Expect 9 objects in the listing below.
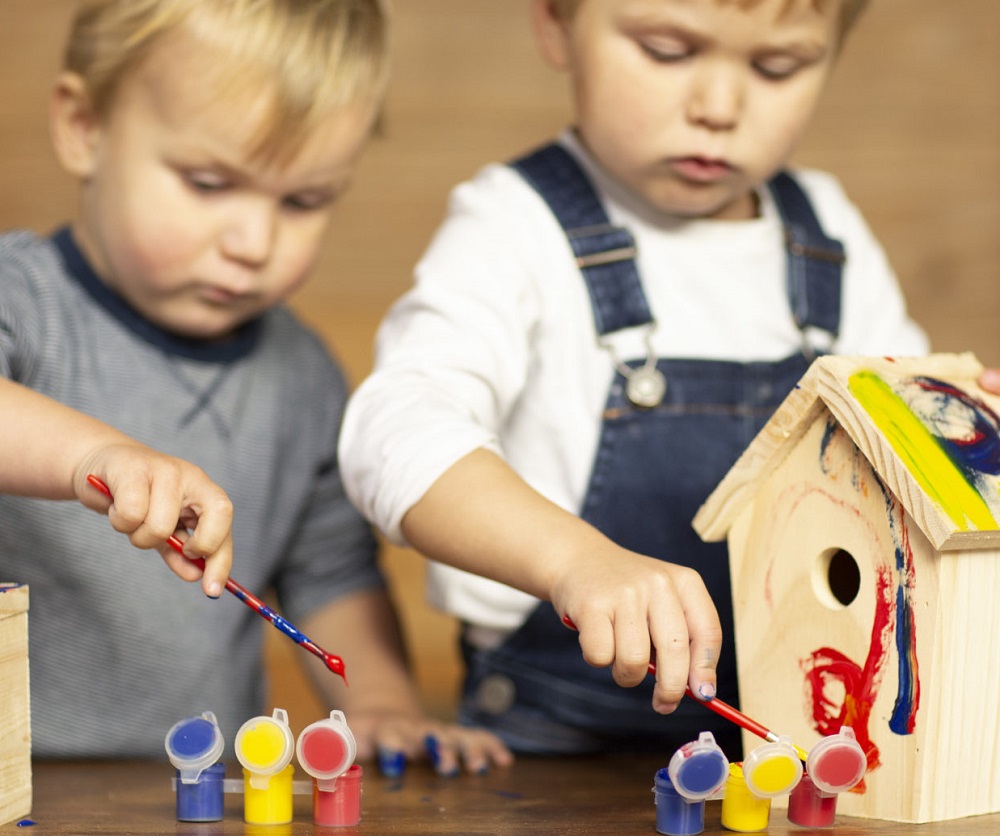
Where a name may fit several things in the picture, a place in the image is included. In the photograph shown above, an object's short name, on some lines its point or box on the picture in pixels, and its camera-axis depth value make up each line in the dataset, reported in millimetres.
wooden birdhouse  1338
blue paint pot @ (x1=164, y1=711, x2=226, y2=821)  1336
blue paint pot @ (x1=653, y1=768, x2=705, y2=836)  1323
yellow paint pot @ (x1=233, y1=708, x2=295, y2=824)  1322
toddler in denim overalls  1537
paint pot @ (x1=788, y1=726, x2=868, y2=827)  1314
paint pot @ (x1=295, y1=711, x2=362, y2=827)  1314
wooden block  1347
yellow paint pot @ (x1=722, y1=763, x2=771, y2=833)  1331
